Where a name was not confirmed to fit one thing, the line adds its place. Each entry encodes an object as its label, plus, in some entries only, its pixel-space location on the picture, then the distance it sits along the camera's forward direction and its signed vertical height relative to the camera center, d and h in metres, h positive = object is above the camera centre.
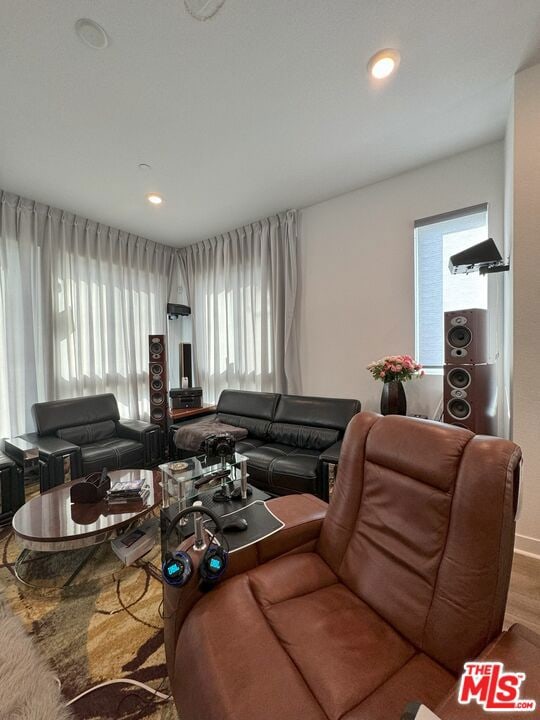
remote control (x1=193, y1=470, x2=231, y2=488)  1.92 -0.82
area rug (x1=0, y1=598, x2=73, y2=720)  1.07 -1.27
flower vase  2.52 -0.42
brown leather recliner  0.77 -0.85
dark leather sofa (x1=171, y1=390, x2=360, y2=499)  2.34 -0.80
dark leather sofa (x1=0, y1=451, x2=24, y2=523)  2.24 -1.01
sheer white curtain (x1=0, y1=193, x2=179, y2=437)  2.99 +0.54
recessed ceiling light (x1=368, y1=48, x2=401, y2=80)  1.61 +1.59
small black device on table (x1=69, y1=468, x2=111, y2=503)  1.85 -0.86
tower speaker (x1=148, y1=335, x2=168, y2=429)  3.60 -0.32
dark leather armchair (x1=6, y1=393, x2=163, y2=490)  2.46 -0.82
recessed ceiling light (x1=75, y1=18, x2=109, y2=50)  1.43 +1.58
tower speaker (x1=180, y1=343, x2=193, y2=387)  4.21 -0.13
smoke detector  1.34 +1.58
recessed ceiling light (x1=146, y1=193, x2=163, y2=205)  3.00 +1.59
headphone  0.97 -0.72
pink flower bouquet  2.49 -0.16
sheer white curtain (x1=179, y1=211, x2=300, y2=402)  3.50 +0.60
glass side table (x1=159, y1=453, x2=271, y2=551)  1.71 -0.85
